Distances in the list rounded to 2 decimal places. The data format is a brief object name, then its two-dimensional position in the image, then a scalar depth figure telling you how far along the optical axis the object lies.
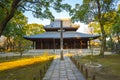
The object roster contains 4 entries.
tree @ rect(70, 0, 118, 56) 12.71
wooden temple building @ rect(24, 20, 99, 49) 19.47
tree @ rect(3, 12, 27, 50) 12.12
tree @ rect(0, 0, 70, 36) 6.20
